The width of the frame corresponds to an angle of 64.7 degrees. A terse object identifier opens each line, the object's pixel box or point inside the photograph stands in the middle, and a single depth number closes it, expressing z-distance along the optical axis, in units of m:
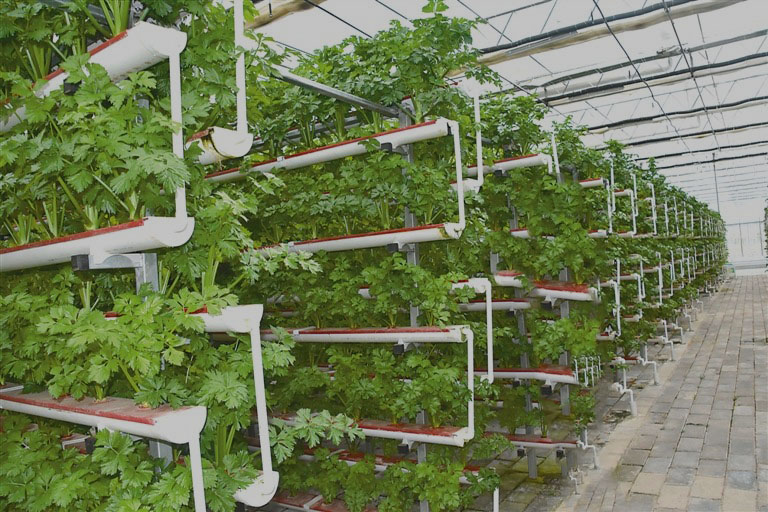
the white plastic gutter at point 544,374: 4.95
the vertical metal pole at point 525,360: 5.12
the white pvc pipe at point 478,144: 3.79
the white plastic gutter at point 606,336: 6.59
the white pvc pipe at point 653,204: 8.43
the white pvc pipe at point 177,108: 1.97
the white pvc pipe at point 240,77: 2.21
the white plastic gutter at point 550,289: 4.96
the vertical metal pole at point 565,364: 5.27
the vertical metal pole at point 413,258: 4.05
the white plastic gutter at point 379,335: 3.76
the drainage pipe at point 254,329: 2.16
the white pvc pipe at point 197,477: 1.95
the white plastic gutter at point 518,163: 4.96
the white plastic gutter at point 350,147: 3.71
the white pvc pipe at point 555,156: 5.01
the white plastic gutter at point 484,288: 3.83
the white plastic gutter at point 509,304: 5.23
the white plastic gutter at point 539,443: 4.90
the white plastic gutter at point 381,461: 4.17
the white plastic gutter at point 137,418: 1.95
